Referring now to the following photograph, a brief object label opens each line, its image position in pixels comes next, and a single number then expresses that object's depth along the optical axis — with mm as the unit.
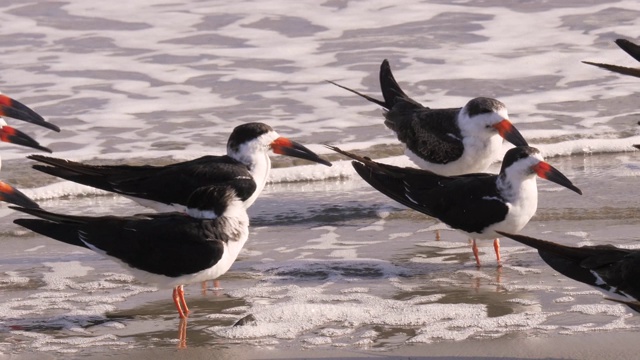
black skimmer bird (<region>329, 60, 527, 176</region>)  16391
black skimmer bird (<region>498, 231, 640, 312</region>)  9742
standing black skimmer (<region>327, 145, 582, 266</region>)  13875
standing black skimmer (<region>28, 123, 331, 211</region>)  14195
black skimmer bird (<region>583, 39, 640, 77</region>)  9656
